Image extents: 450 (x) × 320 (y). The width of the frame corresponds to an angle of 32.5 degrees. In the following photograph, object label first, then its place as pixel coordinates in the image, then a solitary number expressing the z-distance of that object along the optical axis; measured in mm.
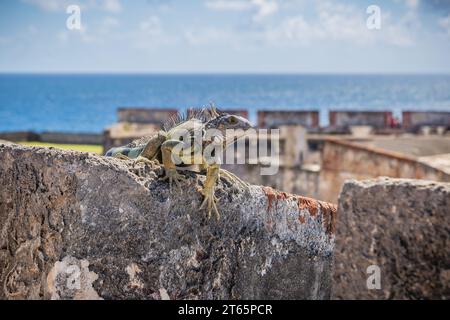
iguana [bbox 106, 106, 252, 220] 4453
